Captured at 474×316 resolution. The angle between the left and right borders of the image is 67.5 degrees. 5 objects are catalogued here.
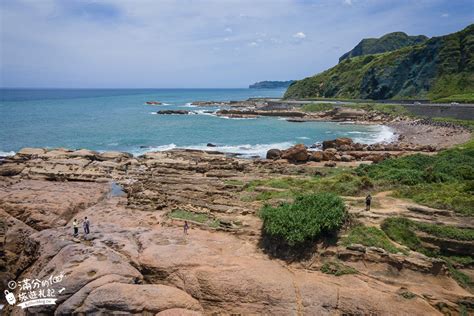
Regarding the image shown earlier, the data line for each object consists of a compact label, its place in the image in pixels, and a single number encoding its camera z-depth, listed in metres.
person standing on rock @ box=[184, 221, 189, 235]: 20.24
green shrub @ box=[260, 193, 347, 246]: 17.28
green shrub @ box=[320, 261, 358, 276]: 15.53
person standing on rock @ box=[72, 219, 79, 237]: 18.56
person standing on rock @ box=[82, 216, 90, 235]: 18.88
